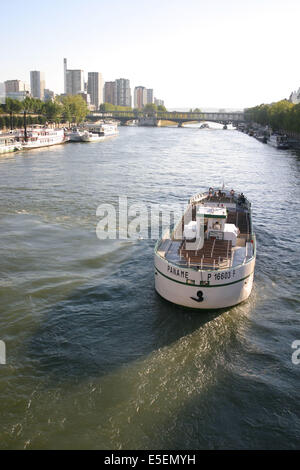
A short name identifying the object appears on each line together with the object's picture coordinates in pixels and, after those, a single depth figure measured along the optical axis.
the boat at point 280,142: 104.38
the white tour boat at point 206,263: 19.09
